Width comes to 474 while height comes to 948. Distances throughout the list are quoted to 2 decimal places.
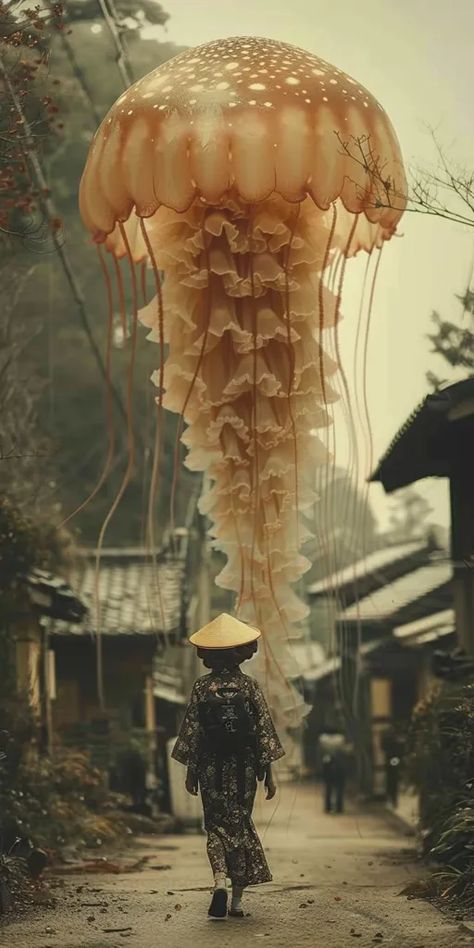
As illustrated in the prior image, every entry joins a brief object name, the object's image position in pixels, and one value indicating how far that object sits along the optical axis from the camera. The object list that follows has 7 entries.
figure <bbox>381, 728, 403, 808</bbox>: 27.60
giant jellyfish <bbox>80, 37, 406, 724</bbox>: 10.25
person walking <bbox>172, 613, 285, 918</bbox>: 9.26
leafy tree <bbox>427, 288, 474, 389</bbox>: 15.34
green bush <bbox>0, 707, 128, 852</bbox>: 14.04
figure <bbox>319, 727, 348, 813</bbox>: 29.80
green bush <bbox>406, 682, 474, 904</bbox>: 10.64
